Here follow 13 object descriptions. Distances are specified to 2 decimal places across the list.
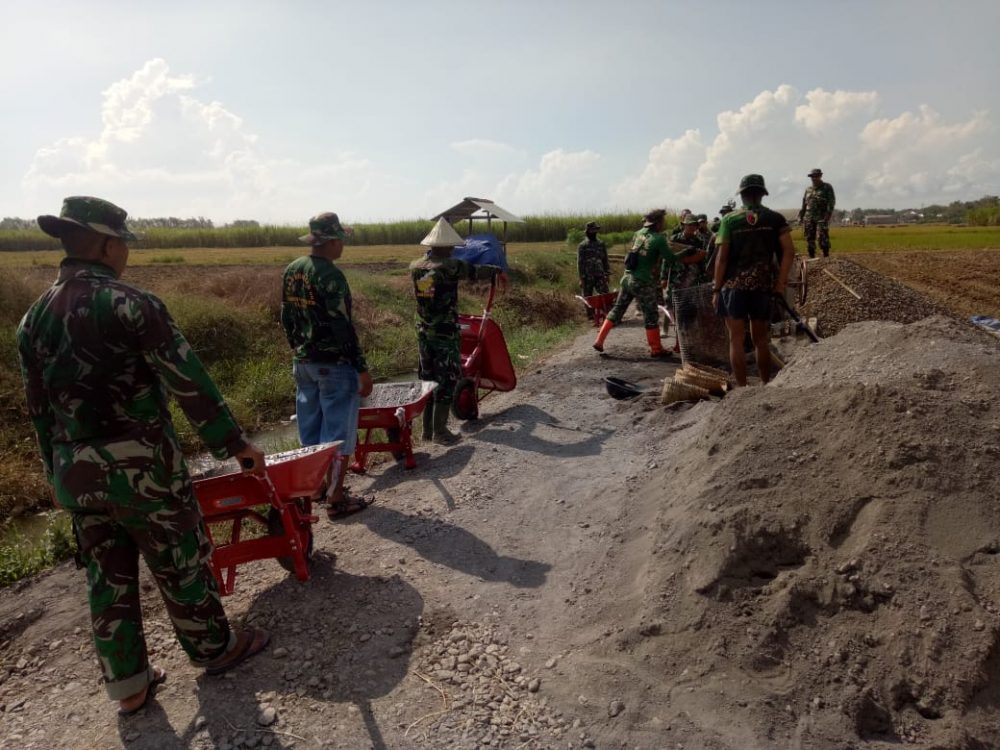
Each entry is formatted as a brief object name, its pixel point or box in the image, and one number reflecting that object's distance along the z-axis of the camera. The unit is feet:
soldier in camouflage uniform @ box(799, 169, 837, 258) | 41.22
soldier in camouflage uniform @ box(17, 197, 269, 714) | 8.62
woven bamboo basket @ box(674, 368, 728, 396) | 20.56
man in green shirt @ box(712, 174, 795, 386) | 19.25
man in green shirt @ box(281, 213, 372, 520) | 14.48
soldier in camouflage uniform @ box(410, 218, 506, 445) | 19.85
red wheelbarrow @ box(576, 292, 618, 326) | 40.86
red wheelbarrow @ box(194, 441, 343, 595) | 11.08
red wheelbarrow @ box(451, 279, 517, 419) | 22.67
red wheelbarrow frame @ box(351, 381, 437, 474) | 18.13
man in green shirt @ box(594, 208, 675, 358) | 28.89
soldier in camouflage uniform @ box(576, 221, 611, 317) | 42.37
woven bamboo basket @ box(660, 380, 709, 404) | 20.74
